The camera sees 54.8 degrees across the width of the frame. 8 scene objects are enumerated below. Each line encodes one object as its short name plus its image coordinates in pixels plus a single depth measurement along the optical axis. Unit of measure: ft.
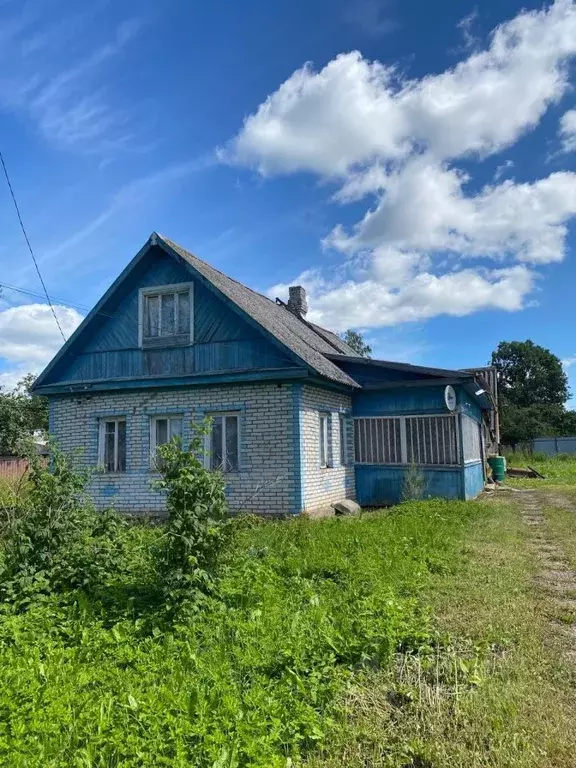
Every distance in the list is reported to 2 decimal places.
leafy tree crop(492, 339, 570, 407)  180.96
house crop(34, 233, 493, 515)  36.52
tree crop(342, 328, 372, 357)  126.00
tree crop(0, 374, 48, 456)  103.81
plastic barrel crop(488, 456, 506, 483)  64.03
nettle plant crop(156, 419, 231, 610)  15.34
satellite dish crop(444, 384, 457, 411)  41.14
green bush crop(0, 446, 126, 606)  17.15
